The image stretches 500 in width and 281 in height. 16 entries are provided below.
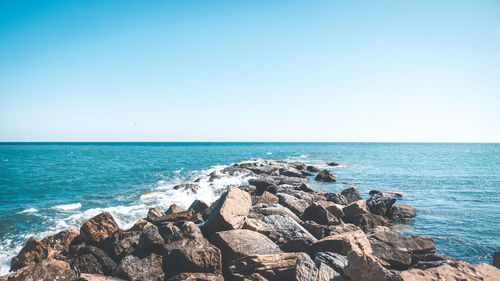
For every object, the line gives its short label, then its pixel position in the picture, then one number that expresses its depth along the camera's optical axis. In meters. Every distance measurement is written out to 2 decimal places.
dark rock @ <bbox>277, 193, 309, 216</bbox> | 11.68
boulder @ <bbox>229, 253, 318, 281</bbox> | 5.57
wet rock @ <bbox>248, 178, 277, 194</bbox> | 18.48
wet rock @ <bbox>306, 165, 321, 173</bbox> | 33.06
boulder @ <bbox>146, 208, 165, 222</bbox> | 10.28
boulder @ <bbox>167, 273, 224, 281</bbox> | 5.31
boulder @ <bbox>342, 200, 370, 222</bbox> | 11.64
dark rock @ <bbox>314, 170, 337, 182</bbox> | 25.89
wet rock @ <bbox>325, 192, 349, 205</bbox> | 14.61
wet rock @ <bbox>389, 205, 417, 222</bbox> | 13.01
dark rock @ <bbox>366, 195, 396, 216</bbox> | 13.17
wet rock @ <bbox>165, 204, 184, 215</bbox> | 11.51
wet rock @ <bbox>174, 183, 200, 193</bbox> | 19.70
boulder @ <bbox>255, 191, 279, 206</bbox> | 12.20
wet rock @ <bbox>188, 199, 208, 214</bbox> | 11.38
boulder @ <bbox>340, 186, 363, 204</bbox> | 15.42
